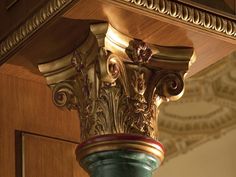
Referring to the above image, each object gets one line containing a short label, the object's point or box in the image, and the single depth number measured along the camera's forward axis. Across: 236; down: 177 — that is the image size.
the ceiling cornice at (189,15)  3.17
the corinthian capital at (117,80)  3.26
